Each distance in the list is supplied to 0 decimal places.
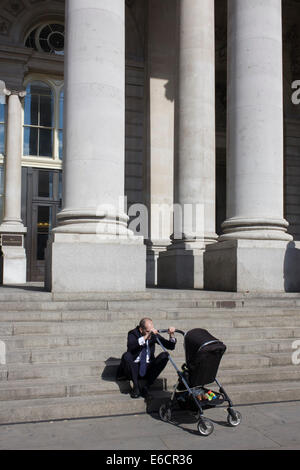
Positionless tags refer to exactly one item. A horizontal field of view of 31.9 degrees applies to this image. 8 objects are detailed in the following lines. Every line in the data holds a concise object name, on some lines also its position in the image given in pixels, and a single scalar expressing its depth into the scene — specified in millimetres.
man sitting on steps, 7121
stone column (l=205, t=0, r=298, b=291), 13164
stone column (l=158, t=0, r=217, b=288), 16531
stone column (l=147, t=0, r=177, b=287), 20328
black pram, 6398
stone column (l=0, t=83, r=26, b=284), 20688
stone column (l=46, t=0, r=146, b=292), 11109
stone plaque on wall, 20781
